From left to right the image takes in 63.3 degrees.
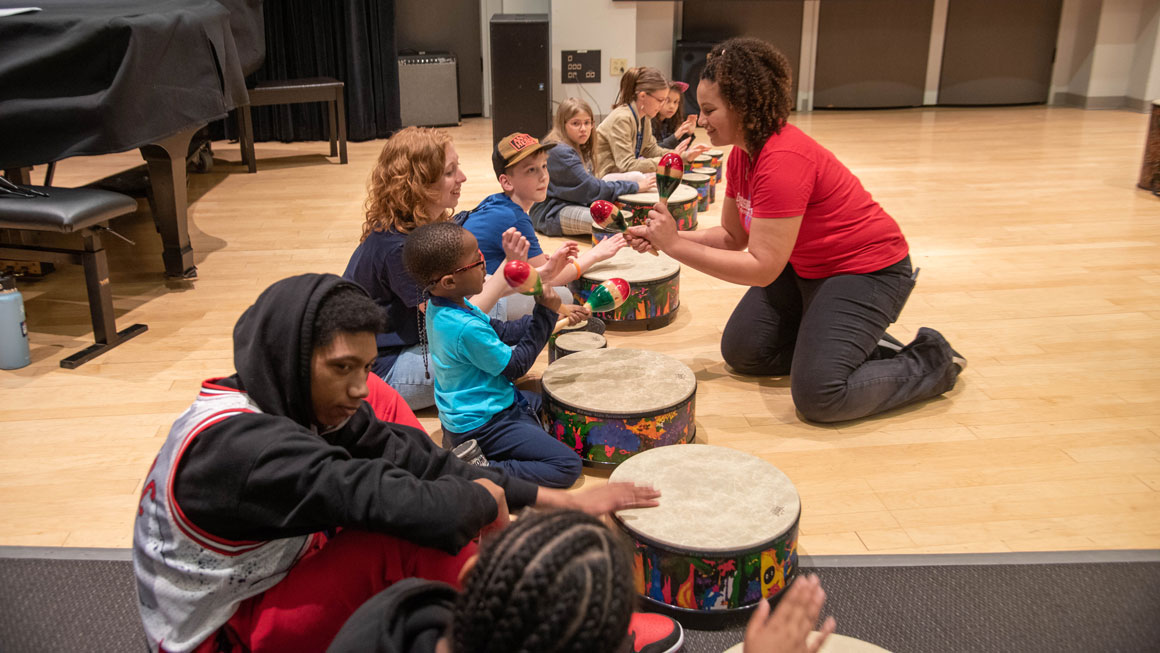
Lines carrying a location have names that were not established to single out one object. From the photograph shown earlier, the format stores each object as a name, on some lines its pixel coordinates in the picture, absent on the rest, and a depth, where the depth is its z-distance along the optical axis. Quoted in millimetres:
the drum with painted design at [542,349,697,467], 2619
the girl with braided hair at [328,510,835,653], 1003
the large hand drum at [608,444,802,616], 1992
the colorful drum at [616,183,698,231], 4605
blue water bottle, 3387
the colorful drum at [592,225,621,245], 4453
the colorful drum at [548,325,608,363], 3121
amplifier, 8086
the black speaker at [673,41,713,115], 8523
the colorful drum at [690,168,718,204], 5709
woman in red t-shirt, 2924
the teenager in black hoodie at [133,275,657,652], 1446
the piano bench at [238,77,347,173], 6613
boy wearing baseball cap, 3195
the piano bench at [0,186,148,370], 3406
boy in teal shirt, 2447
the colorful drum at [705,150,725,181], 6180
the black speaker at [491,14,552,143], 6863
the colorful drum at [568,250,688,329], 3701
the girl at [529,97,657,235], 4703
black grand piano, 3514
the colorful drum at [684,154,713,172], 6030
